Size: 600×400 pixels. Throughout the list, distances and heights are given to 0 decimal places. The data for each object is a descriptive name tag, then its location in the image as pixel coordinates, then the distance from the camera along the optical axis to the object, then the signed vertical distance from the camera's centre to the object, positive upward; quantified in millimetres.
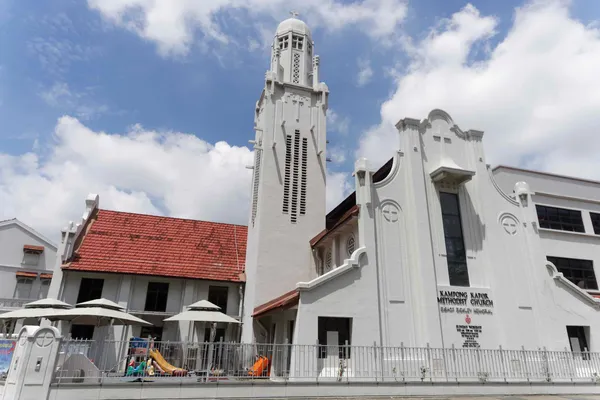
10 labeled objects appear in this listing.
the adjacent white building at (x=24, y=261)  29688 +6265
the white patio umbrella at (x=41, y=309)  15859 +1508
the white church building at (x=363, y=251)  17125 +5191
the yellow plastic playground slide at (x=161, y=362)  13617 -366
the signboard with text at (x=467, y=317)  17203 +1628
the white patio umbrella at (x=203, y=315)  17641 +1537
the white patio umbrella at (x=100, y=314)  15633 +1333
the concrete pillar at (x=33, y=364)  10820 -408
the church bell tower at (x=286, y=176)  21906 +9958
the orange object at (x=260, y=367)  13328 -457
